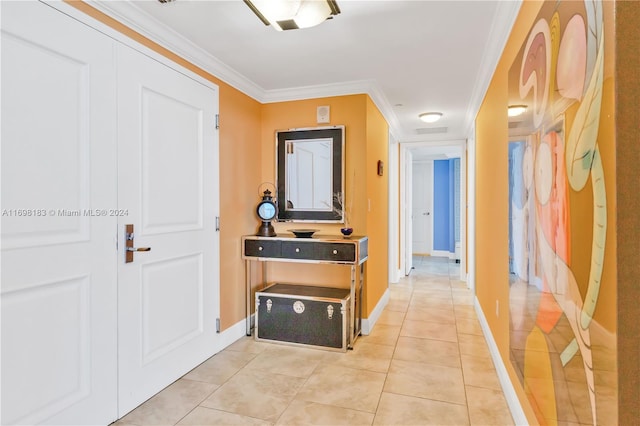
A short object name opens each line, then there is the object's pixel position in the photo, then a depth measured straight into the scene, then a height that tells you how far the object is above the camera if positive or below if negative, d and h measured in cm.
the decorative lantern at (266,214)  331 -2
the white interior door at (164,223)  201 -7
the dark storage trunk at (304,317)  289 -90
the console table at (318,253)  291 -36
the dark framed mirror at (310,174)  333 +37
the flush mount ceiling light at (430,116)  424 +116
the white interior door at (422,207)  820 +10
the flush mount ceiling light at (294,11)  175 +104
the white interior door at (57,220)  147 -4
